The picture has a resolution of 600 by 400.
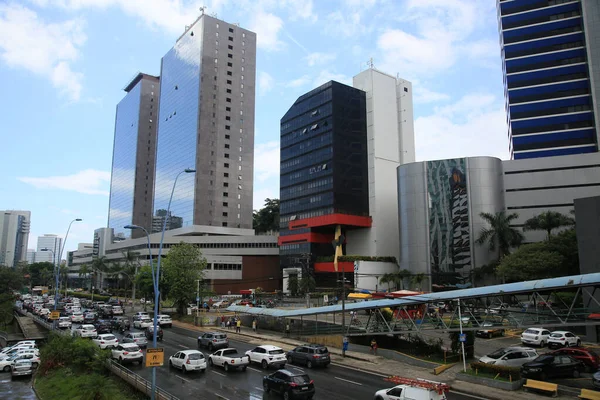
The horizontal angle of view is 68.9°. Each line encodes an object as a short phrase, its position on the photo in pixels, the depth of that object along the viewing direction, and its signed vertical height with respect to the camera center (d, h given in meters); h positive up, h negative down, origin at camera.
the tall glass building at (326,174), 103.25 +23.02
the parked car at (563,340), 37.09 -5.97
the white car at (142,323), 55.34 -6.67
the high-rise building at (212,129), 135.62 +45.44
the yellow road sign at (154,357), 20.10 -3.99
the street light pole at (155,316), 20.07 -2.56
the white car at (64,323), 56.00 -6.69
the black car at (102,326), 51.18 -6.62
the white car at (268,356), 31.13 -6.19
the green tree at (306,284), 92.49 -3.04
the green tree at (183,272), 66.31 -0.27
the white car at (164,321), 58.39 -6.75
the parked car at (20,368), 33.12 -7.37
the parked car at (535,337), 39.56 -6.10
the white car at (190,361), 29.27 -6.11
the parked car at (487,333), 45.28 -6.53
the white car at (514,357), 29.56 -5.95
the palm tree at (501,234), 77.88 +6.23
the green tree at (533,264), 59.28 +0.73
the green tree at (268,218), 152.12 +18.10
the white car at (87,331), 44.56 -6.19
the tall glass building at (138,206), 195.38 +28.94
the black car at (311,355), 32.19 -6.34
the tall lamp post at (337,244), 97.88 +5.75
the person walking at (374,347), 36.97 -6.47
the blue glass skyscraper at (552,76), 105.31 +47.38
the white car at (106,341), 38.41 -6.24
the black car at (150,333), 45.22 -6.88
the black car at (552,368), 26.91 -6.03
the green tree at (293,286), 96.22 -3.52
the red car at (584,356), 28.41 -5.69
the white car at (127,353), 32.66 -6.17
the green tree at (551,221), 71.00 +7.78
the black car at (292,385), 22.09 -5.86
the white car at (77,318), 64.31 -6.91
